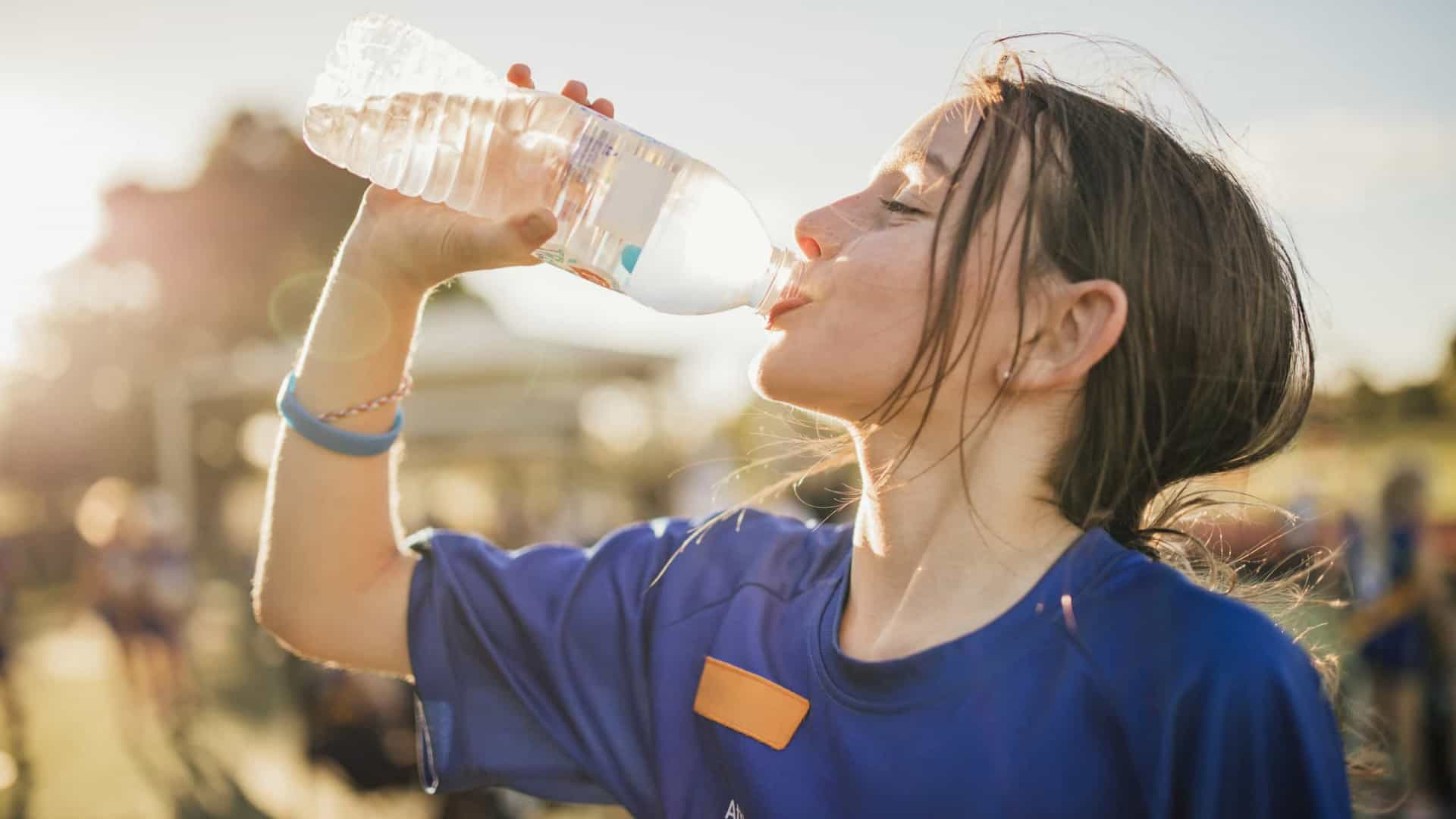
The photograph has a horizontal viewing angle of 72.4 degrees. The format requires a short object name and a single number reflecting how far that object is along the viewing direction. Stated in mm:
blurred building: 9328
